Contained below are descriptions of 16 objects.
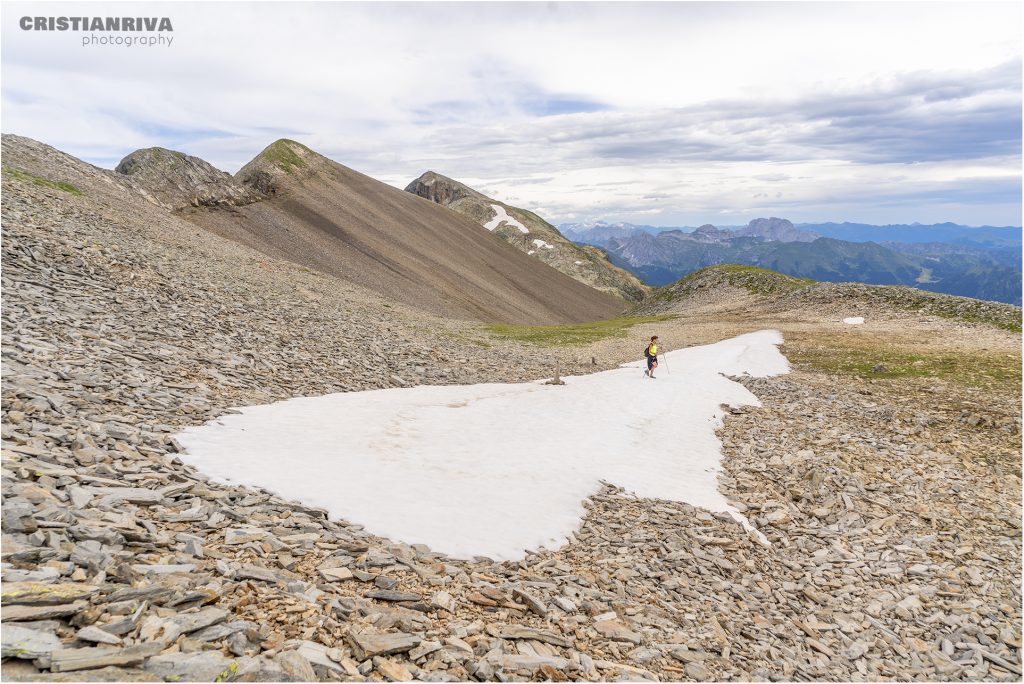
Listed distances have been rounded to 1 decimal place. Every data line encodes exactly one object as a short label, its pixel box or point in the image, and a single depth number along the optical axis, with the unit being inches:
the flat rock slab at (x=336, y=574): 380.1
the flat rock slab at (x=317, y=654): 290.5
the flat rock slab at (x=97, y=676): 233.0
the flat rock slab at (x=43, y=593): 268.7
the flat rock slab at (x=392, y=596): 373.4
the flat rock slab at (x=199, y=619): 284.5
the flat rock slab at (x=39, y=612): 259.3
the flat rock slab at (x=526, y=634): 368.5
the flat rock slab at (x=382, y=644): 310.2
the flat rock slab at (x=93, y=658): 240.8
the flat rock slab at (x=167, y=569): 321.4
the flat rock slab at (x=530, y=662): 336.2
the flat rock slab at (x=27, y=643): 241.4
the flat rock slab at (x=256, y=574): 345.4
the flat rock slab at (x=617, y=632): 401.4
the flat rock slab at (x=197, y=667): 253.1
